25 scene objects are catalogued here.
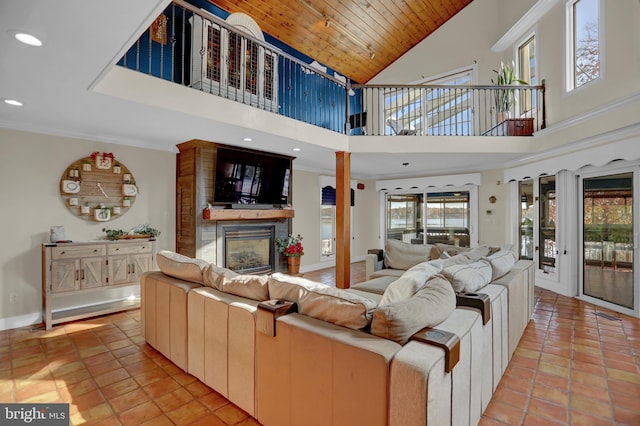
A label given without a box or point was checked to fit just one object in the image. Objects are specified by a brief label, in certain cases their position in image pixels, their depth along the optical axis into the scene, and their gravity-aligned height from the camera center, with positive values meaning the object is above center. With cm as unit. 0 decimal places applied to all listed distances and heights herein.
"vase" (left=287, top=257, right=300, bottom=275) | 611 -104
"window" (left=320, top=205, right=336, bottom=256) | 749 -41
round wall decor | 400 +35
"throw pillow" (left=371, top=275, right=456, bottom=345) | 137 -49
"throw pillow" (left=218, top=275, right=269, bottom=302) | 203 -51
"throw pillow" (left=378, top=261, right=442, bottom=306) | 182 -45
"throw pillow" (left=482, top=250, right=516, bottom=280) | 271 -46
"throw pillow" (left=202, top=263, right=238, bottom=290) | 231 -48
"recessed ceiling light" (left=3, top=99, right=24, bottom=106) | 287 +107
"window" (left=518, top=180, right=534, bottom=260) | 568 -9
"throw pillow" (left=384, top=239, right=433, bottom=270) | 449 -61
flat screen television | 497 +63
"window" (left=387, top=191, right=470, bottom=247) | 723 -10
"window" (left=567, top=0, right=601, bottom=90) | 422 +252
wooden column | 509 -13
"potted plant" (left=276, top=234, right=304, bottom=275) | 605 -75
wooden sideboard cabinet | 351 -71
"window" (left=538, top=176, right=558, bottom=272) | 515 -17
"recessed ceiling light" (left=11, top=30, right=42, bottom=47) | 173 +103
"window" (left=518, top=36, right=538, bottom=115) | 556 +276
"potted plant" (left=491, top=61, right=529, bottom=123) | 555 +225
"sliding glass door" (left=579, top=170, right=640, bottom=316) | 396 -36
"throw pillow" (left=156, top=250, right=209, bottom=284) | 253 -47
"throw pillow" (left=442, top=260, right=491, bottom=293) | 209 -46
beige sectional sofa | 124 -68
